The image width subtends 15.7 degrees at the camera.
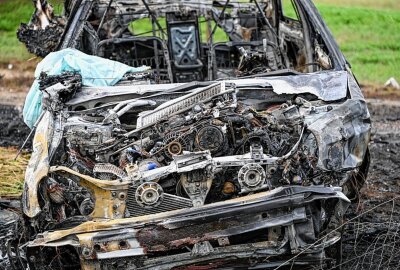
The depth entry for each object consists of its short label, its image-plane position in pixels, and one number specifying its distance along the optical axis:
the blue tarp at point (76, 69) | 12.10
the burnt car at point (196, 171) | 9.04
